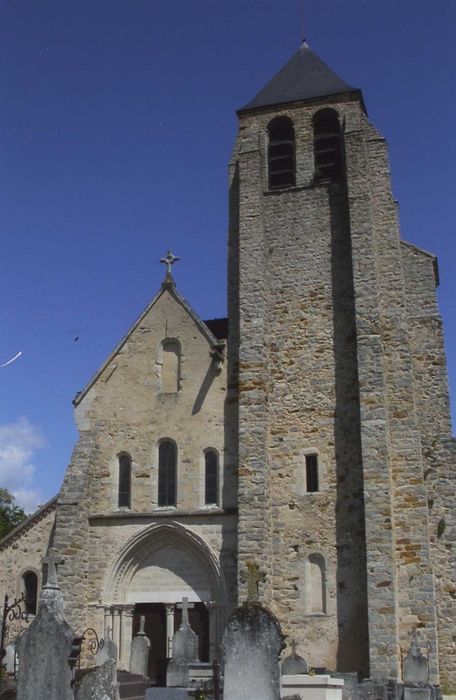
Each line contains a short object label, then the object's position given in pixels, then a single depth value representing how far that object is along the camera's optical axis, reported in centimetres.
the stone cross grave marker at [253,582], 853
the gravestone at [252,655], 797
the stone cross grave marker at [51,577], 866
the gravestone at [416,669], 1350
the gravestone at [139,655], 1549
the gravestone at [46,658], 806
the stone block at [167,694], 1080
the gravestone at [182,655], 1384
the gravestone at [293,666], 1324
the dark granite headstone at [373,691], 1246
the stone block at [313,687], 1092
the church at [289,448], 1670
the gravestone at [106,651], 1421
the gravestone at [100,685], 844
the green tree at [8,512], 3700
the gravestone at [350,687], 1196
